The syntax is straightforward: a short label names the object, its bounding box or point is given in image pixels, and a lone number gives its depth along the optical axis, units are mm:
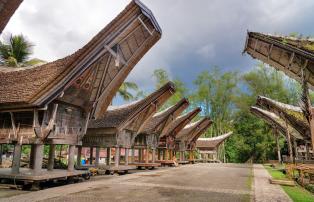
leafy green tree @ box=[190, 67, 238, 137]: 45781
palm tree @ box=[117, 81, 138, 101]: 29830
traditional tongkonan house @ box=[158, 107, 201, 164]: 26406
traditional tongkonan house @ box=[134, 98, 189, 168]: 21394
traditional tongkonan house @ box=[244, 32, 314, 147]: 7055
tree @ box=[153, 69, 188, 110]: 42591
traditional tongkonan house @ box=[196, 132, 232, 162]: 39366
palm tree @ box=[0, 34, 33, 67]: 22641
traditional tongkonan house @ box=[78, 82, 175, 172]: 16188
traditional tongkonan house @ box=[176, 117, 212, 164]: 31542
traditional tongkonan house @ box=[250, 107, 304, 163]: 24078
